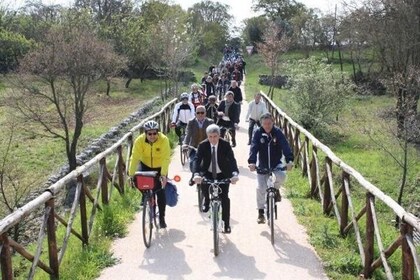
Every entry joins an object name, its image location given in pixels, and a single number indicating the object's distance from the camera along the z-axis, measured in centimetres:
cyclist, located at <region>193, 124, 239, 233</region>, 739
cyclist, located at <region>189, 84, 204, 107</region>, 1570
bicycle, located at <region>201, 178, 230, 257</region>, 693
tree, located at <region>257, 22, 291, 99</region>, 3478
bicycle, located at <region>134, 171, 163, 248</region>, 719
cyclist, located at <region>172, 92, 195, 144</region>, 1315
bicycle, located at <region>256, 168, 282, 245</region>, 756
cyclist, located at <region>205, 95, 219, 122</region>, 1505
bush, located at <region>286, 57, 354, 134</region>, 2231
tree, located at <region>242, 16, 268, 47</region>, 7262
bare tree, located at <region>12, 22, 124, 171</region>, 2475
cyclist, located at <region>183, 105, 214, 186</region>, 981
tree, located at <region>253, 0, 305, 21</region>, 7612
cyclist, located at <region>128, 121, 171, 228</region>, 766
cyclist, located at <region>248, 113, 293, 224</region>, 784
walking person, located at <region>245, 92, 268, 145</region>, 1406
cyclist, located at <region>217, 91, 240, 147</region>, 1409
